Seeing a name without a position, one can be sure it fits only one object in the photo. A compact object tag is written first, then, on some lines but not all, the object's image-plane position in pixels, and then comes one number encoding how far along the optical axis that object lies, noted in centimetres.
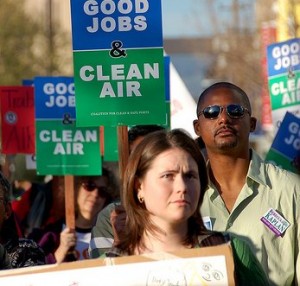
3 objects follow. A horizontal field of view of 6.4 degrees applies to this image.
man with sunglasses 1245
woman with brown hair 995
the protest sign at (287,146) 2026
